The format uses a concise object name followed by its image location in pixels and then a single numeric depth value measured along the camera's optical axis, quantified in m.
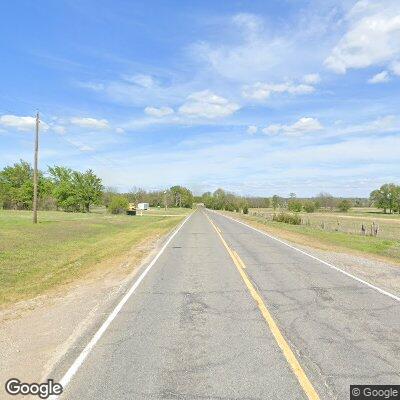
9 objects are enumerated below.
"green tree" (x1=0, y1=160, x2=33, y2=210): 104.81
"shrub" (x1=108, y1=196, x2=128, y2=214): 90.19
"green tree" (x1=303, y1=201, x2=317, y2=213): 149.38
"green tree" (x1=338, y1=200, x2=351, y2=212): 164.75
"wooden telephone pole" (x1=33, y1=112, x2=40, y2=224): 39.08
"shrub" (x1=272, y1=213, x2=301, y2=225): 56.91
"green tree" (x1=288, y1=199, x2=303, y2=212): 135.38
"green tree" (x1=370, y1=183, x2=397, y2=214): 155.25
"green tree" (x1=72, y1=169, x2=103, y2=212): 102.31
